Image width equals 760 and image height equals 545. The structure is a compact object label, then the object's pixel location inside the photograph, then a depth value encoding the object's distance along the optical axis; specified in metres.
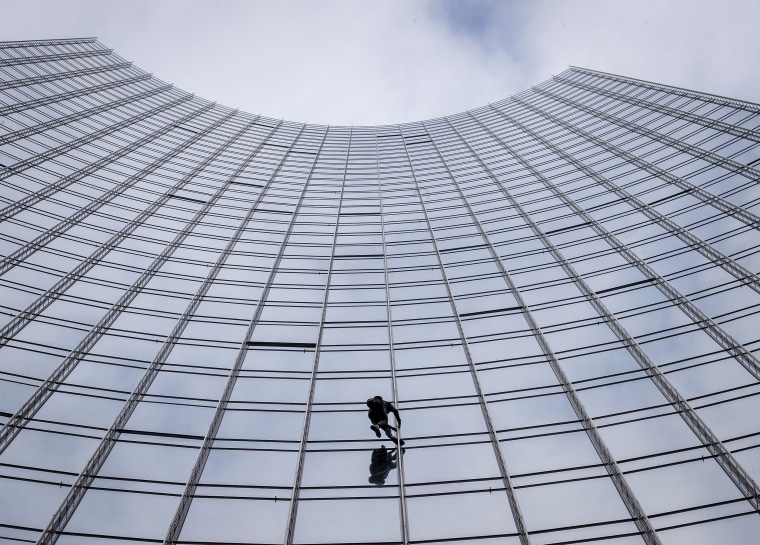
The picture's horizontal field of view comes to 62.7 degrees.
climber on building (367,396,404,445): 17.34
